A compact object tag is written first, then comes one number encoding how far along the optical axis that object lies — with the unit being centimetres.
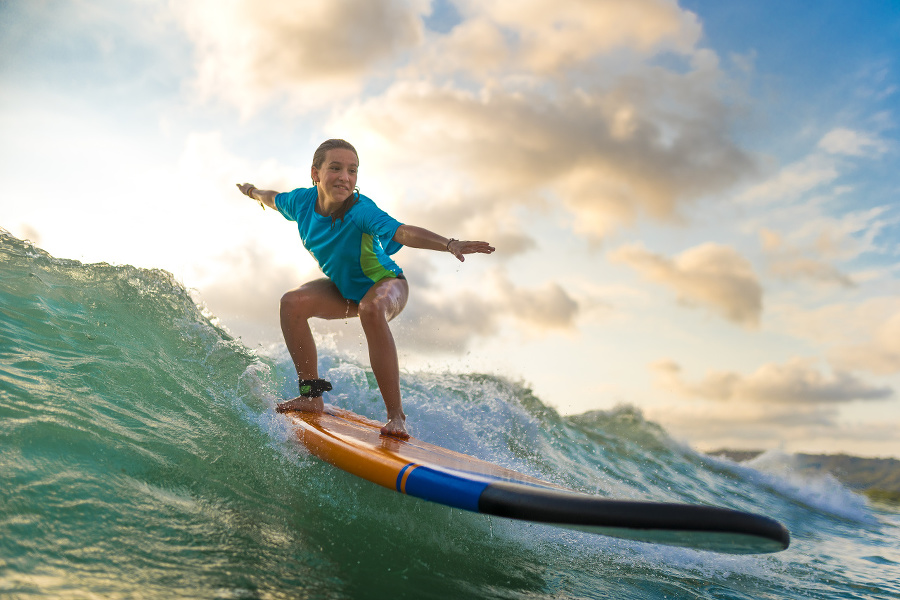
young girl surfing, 371
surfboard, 208
